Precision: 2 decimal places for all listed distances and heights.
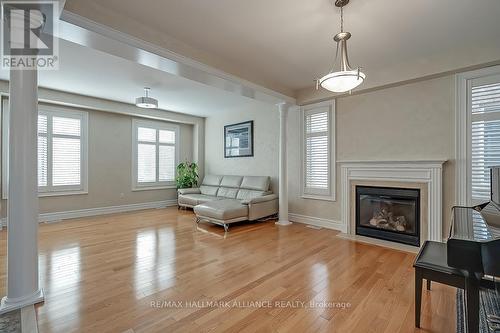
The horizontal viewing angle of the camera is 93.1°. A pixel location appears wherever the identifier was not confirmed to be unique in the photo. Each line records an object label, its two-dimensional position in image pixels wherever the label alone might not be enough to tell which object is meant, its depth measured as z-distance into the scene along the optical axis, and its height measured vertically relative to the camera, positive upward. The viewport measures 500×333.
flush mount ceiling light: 4.63 +1.26
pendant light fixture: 2.22 +0.85
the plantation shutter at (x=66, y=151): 5.26 +0.32
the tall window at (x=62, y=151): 5.10 +0.33
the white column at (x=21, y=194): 1.97 -0.24
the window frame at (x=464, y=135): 3.18 +0.43
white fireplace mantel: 3.34 -0.16
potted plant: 6.89 -0.29
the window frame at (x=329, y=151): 4.52 +0.30
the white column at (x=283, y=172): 4.98 -0.14
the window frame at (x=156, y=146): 6.39 +0.51
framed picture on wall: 6.12 +0.71
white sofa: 4.53 -0.77
